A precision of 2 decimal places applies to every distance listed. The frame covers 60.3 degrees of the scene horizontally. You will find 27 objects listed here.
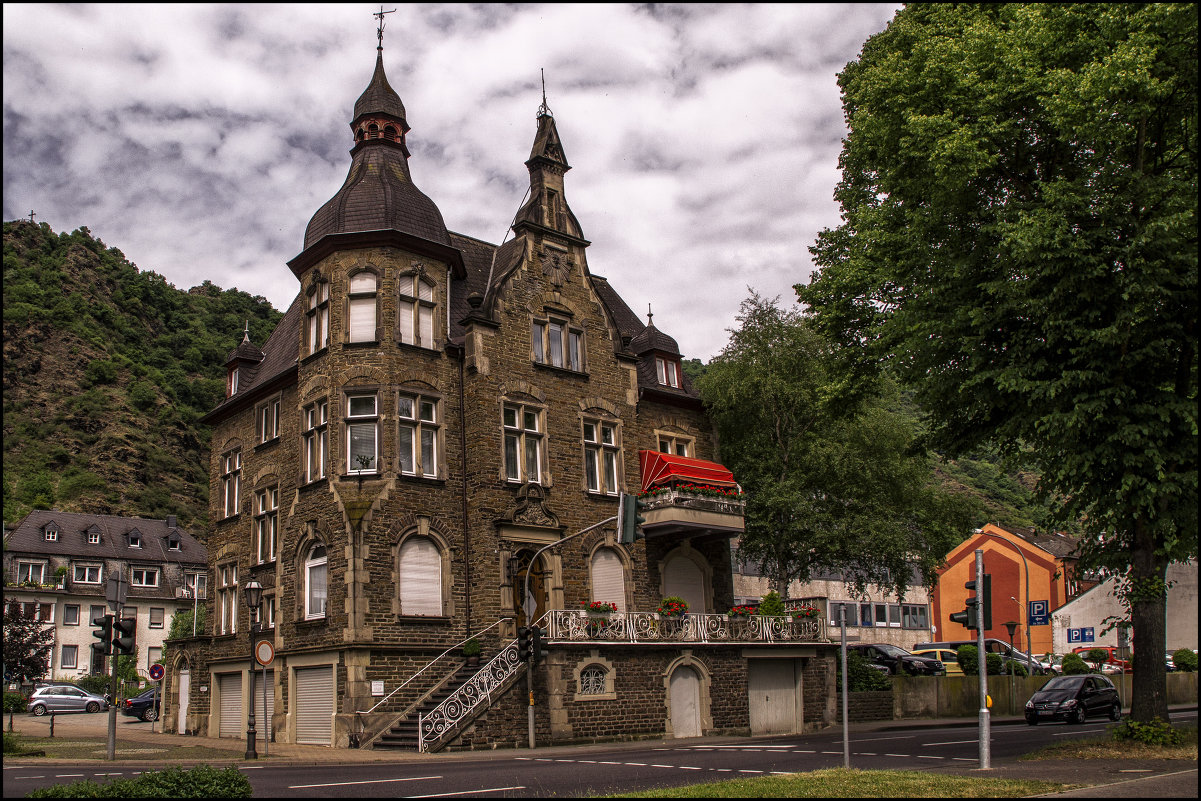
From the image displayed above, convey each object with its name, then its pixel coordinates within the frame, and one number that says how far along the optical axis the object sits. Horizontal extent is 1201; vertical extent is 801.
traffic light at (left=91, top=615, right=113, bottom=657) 21.17
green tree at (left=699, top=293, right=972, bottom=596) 35.03
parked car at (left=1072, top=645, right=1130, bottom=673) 49.38
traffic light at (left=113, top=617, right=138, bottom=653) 21.20
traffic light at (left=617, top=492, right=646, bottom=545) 23.47
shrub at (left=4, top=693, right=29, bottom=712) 45.53
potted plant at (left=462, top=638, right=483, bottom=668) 27.19
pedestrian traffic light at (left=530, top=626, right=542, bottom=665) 24.61
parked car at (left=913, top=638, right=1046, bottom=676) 44.38
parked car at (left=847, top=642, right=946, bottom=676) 39.88
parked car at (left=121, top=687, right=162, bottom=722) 46.66
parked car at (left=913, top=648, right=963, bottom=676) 43.16
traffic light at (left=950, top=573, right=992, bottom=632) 16.55
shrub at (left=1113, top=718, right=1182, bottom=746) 17.64
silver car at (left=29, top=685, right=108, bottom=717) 50.44
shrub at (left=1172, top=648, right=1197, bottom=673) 45.25
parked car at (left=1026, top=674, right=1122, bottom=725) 30.94
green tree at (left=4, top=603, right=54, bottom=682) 44.38
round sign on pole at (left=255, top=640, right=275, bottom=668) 22.81
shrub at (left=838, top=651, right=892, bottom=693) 35.47
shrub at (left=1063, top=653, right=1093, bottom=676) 43.61
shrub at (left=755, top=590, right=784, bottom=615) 32.62
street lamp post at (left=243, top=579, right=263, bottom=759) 24.08
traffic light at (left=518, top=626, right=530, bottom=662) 24.66
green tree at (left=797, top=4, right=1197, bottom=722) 17.31
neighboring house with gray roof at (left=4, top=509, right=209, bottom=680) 71.19
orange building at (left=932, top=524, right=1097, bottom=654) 68.69
